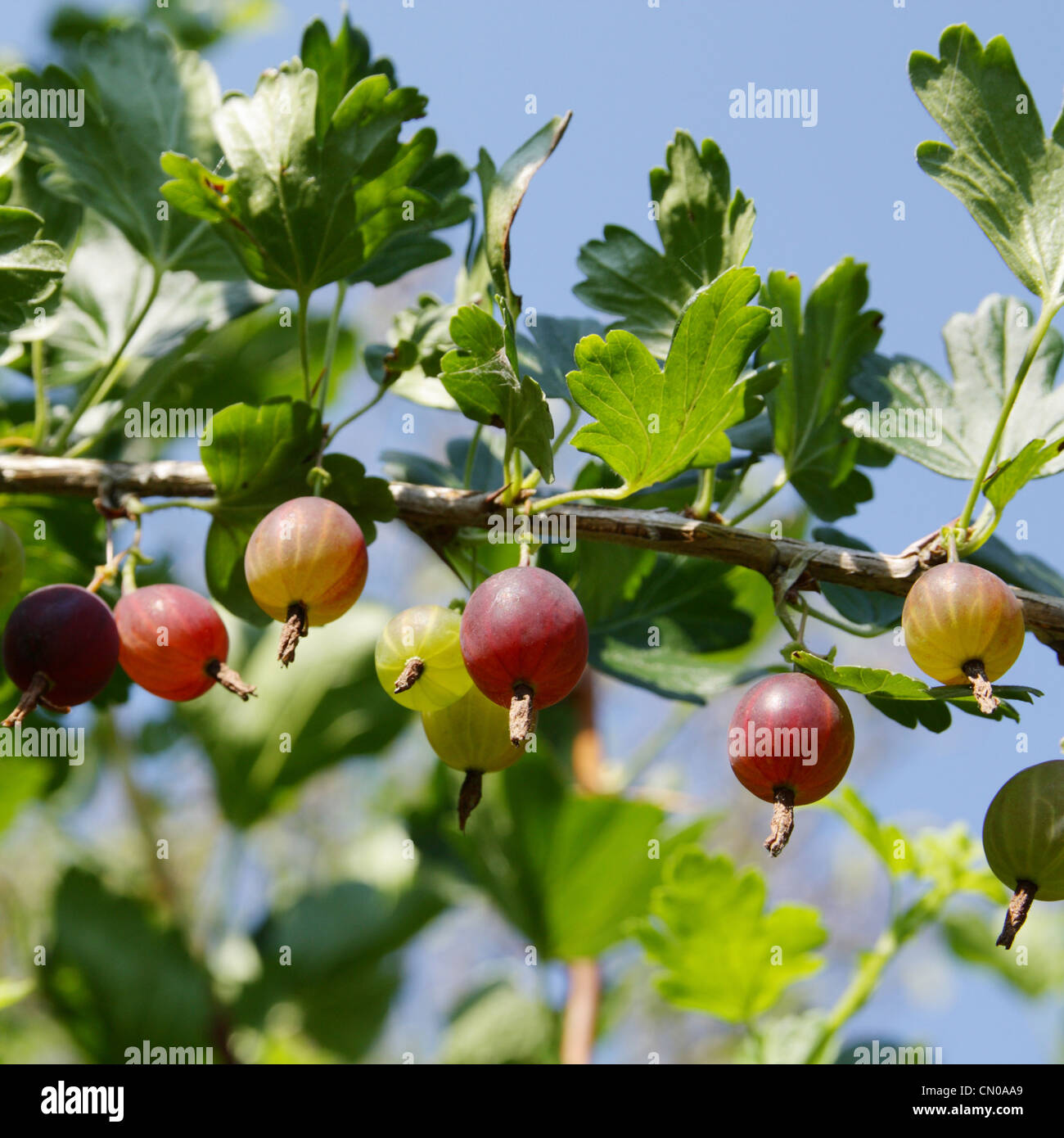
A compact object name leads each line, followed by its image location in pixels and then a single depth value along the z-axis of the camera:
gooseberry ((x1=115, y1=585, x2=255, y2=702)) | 0.47
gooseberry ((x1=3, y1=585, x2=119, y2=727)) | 0.47
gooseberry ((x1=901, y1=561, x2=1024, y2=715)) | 0.45
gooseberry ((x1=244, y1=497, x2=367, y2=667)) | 0.46
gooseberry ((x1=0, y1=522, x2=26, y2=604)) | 0.48
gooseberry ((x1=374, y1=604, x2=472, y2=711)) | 0.47
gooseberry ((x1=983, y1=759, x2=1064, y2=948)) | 0.45
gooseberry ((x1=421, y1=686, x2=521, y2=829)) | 0.47
